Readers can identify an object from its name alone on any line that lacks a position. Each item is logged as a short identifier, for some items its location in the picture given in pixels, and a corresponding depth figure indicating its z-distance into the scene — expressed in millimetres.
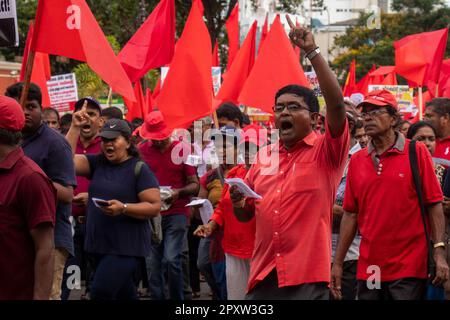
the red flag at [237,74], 12570
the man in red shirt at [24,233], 4676
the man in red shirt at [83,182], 8328
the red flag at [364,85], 18469
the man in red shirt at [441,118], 8156
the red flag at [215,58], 16572
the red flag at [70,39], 7078
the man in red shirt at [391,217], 6141
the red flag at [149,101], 15840
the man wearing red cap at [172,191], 9547
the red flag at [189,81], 9820
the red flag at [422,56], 14258
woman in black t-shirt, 7207
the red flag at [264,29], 14664
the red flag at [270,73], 10344
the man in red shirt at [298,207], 5363
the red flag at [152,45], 10828
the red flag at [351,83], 17172
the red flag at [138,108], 15632
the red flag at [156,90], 15888
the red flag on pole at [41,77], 12562
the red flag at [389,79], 18459
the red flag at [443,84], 14155
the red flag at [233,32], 15797
